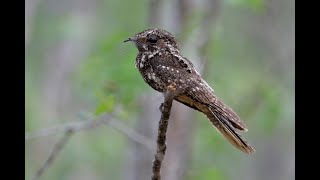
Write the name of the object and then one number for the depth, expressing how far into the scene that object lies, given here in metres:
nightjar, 11.13
